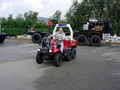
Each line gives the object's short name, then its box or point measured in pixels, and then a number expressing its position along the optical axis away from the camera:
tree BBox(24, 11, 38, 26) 19.84
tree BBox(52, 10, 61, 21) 18.87
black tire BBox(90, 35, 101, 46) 9.70
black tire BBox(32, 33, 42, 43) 10.26
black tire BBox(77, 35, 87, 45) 9.81
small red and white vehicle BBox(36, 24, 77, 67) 4.45
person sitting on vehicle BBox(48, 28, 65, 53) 4.98
